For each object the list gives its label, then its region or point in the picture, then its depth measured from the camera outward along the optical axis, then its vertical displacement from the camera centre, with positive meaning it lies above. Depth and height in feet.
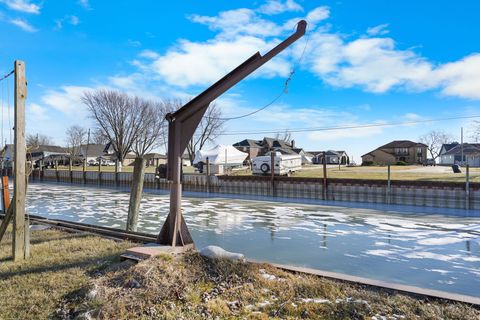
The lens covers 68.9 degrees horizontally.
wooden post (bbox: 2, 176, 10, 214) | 24.36 -1.74
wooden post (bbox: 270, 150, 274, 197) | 54.44 -2.62
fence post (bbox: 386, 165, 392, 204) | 44.29 -3.55
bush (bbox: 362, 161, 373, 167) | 170.94 +0.62
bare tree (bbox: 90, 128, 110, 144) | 146.22 +13.60
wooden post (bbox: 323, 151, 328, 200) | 48.90 -3.42
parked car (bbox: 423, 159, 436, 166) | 179.88 +0.91
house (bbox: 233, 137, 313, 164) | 200.95 +11.30
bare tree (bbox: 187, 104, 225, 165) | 165.48 +14.64
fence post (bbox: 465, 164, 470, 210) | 39.47 -3.65
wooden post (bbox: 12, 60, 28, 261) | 16.01 +0.26
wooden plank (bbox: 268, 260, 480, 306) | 10.87 -4.16
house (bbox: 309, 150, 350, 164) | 225.15 +4.16
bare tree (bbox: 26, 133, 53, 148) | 257.34 +20.25
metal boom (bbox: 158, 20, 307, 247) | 16.22 +1.48
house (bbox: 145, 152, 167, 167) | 215.41 +6.85
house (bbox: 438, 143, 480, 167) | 162.20 +5.59
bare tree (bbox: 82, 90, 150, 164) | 136.26 +18.98
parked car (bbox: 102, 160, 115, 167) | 206.32 +2.89
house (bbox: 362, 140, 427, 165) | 208.34 +6.51
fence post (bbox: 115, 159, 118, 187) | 77.15 -2.40
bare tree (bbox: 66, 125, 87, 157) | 230.48 +17.56
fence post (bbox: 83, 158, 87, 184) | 84.49 -2.43
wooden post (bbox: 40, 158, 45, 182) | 97.30 -1.85
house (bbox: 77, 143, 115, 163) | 223.75 +10.25
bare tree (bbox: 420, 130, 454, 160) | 236.45 +9.37
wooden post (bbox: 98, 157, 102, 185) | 81.21 -2.49
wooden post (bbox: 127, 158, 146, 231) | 23.49 -1.80
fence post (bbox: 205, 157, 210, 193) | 60.72 -2.65
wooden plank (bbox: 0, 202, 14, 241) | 16.76 -2.53
